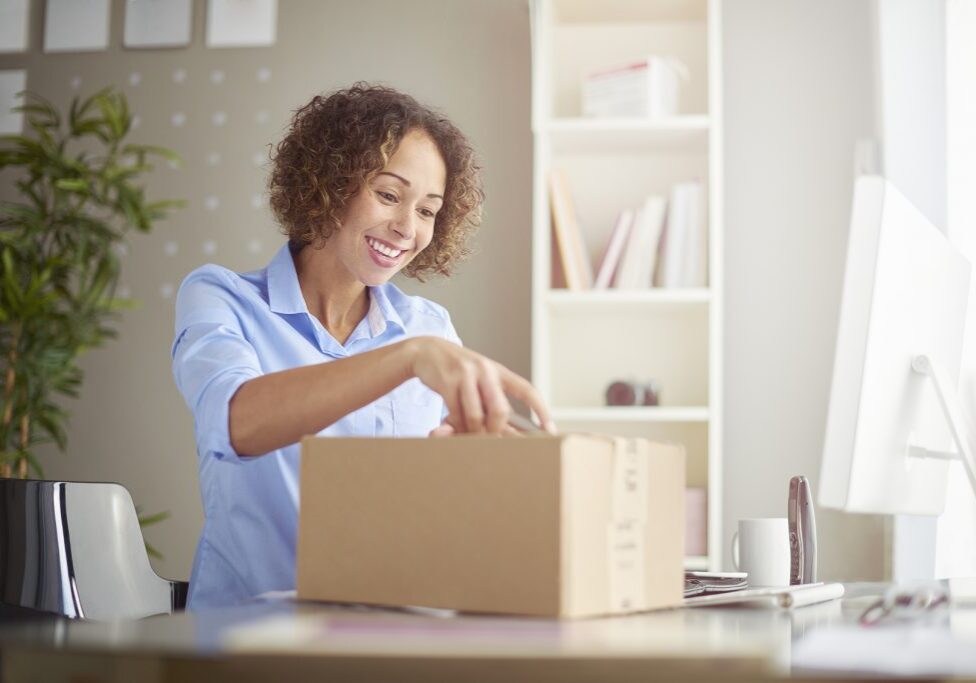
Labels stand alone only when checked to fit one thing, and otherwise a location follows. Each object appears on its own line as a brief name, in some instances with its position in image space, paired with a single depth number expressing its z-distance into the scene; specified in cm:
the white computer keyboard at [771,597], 97
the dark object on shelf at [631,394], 280
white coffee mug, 136
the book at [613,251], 279
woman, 99
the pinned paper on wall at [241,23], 335
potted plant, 312
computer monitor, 120
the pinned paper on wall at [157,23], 340
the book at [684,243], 275
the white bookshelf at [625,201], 273
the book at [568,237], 277
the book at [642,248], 277
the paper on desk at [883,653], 56
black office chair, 142
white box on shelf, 278
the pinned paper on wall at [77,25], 345
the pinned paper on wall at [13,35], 349
